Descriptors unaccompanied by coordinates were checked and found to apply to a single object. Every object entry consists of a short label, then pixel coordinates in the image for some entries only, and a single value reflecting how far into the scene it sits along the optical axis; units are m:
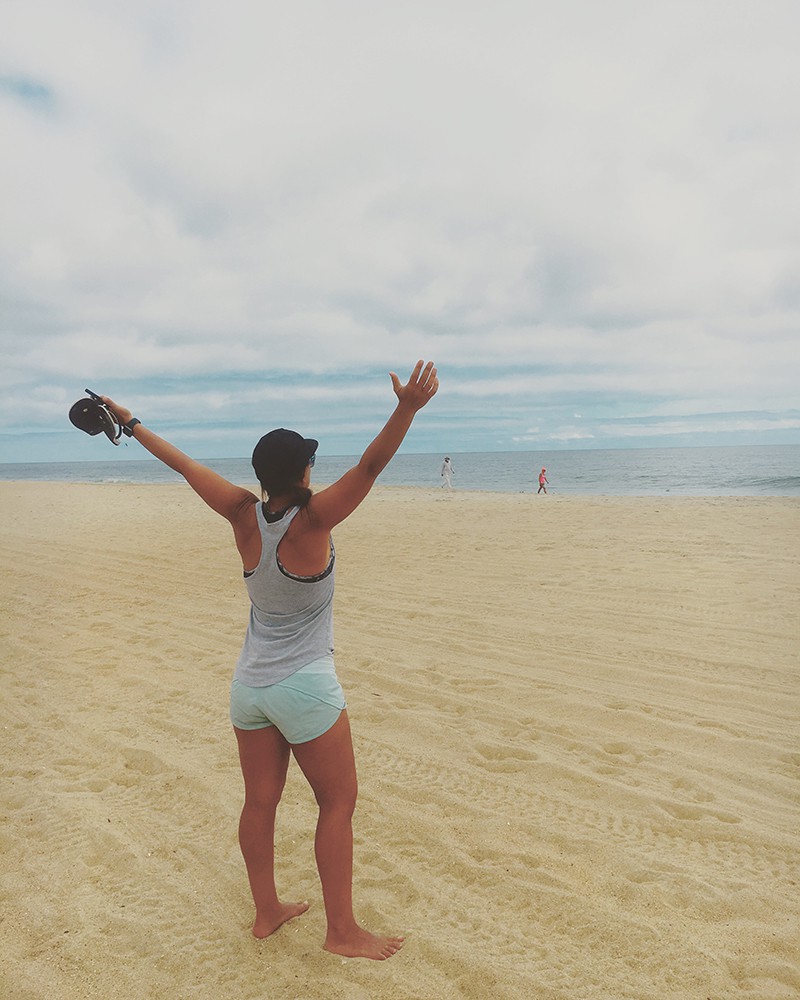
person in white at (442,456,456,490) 34.97
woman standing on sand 2.50
